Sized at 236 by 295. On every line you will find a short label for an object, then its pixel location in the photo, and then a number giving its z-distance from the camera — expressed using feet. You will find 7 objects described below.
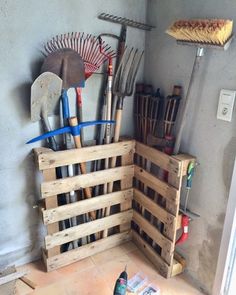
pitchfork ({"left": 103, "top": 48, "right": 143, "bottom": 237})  4.83
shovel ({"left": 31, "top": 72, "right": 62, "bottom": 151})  4.06
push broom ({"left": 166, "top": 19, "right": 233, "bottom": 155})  3.31
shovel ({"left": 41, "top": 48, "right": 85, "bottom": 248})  4.13
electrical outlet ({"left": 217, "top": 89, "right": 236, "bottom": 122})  3.66
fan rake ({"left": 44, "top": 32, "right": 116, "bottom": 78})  4.28
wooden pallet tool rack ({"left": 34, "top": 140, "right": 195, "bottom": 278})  4.48
